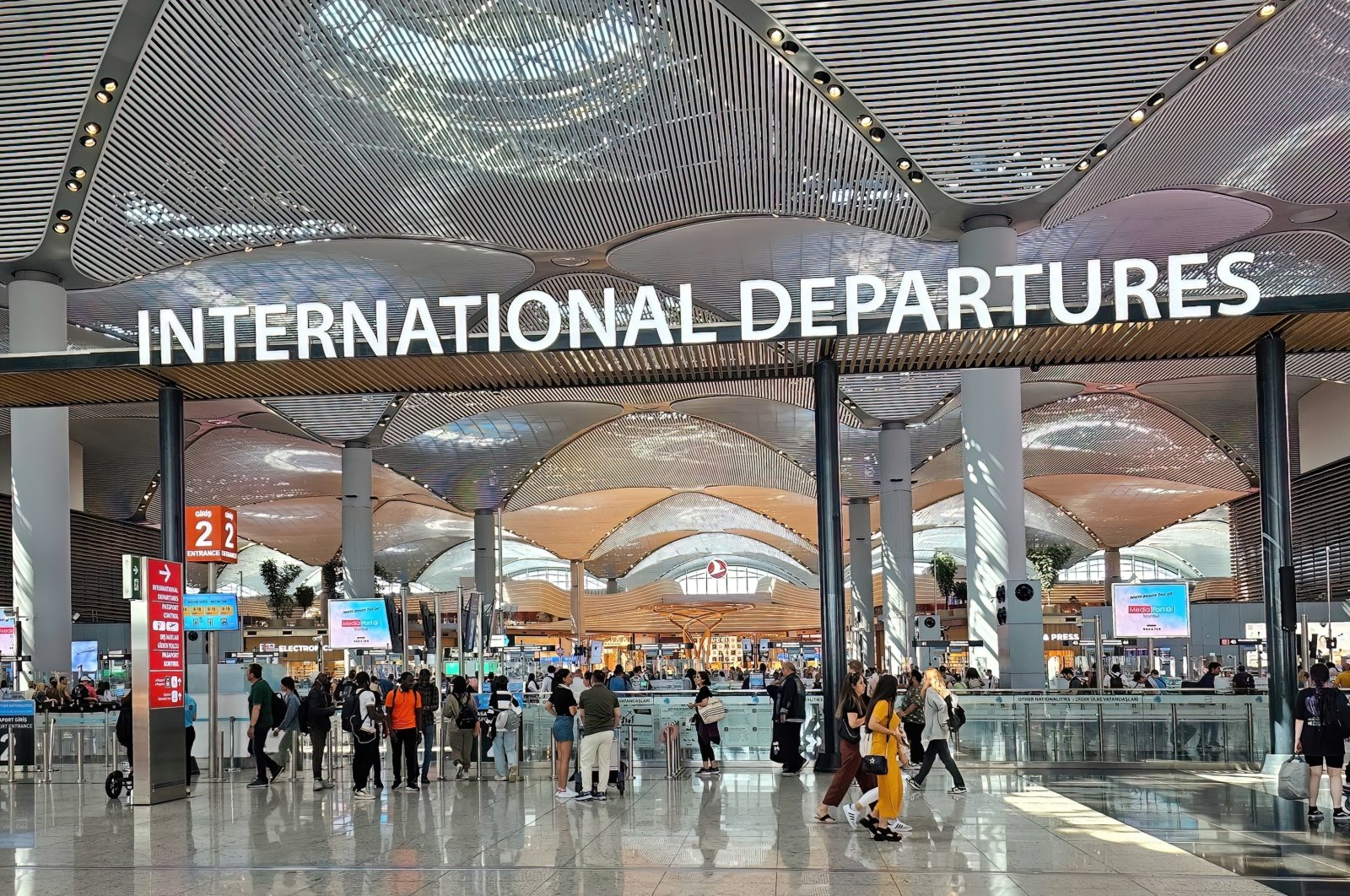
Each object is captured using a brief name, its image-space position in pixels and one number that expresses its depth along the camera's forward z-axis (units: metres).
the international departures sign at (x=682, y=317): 12.98
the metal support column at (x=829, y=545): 15.92
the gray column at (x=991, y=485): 20.45
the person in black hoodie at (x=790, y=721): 16.50
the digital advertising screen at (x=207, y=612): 17.08
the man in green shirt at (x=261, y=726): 16.91
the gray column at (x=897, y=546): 35.81
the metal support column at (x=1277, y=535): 14.79
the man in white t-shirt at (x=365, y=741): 15.30
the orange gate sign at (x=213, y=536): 23.83
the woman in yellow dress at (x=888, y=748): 11.20
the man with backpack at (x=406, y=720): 15.73
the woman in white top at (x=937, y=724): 13.93
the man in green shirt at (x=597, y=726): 14.23
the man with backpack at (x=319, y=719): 16.67
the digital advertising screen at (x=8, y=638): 20.11
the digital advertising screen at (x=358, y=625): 26.38
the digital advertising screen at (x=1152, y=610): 22.80
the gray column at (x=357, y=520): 36.59
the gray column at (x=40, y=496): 20.56
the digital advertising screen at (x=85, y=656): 30.59
